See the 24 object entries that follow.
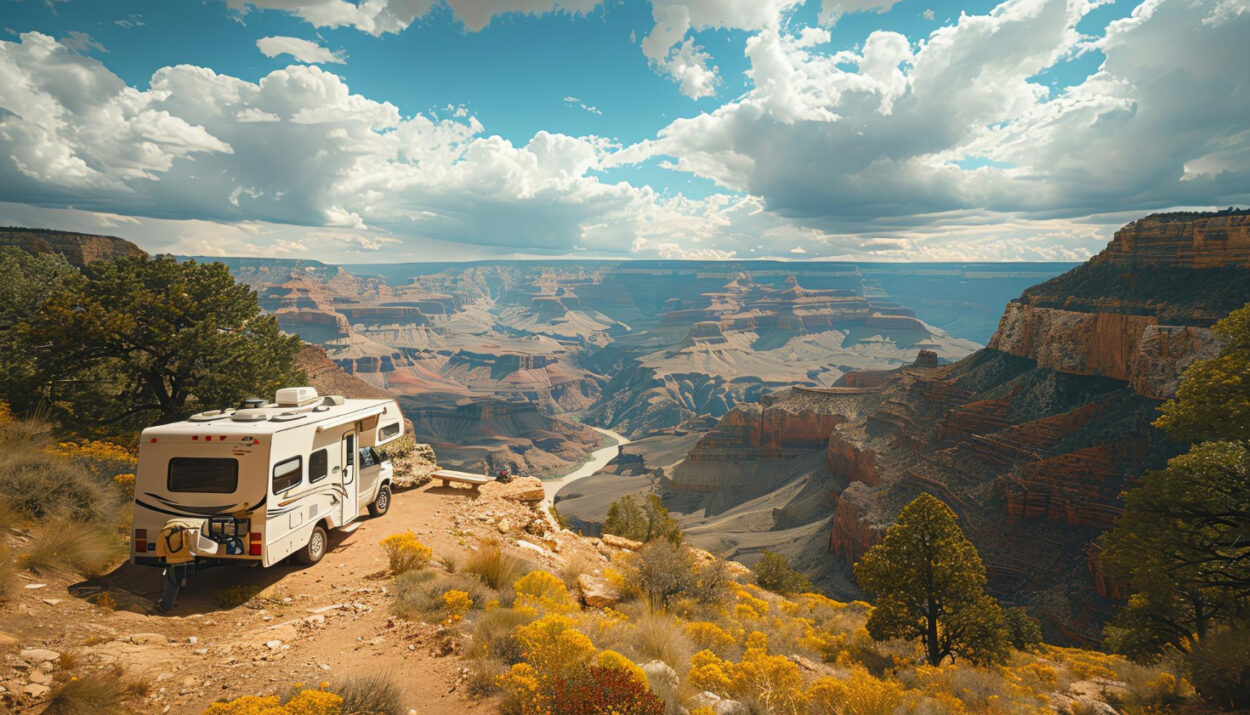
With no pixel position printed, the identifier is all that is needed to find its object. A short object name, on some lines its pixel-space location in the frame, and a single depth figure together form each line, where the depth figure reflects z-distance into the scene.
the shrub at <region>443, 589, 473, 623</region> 8.66
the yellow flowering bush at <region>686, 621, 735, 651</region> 9.73
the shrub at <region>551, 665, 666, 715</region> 5.60
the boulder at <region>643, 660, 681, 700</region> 6.52
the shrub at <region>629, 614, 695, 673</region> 8.16
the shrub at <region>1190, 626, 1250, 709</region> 9.29
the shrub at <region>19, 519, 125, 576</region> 8.79
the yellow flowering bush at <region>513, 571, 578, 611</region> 9.41
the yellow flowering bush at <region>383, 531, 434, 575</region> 10.94
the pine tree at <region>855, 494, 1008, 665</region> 14.67
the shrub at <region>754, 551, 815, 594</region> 23.17
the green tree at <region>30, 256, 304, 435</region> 16.73
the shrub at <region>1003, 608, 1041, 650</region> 22.70
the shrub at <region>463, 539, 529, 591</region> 10.55
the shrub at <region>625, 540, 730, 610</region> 12.44
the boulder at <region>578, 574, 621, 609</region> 11.45
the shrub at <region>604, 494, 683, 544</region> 25.31
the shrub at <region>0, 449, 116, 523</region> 10.41
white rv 9.55
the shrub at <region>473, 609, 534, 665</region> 7.29
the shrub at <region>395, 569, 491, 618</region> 8.81
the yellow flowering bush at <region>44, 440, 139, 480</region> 13.00
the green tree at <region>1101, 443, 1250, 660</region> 11.02
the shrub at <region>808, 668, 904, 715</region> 7.27
